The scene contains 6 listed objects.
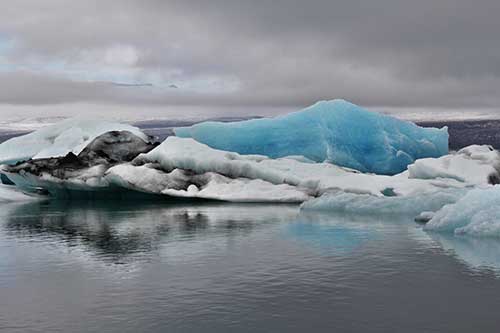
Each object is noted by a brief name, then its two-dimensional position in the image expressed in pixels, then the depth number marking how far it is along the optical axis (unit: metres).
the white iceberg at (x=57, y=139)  43.06
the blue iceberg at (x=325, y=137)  40.47
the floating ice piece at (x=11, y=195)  40.31
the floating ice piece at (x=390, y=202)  26.25
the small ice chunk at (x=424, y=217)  23.09
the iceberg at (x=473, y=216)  18.42
